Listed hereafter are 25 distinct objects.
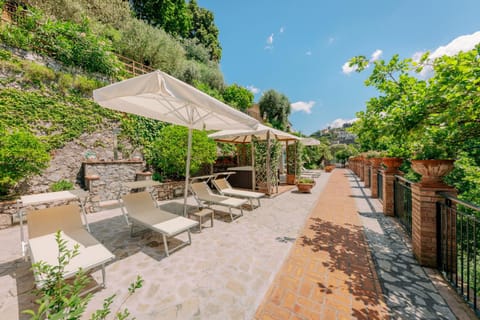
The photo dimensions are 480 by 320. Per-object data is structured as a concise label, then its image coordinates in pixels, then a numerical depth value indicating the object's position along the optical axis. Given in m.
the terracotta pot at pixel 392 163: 4.94
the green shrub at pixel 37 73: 6.41
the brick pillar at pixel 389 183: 5.05
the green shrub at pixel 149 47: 12.38
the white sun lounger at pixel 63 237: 2.28
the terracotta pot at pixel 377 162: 7.35
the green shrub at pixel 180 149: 6.70
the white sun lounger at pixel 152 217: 3.26
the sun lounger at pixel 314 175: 14.69
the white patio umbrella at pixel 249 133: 6.93
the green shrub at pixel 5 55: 6.16
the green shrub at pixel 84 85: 7.45
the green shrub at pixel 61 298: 0.85
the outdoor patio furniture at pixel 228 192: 5.72
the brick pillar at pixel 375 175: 7.25
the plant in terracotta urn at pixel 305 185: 8.09
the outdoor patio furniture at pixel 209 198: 4.89
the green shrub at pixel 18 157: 4.50
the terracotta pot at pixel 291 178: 10.48
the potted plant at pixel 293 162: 10.38
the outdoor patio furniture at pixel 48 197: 2.99
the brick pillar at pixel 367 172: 9.59
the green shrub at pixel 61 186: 5.80
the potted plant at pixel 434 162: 2.68
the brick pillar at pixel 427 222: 2.77
